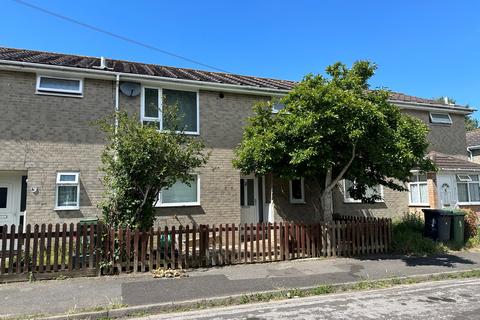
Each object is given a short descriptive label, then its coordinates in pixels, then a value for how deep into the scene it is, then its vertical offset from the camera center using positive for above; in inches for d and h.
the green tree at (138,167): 321.1 +33.0
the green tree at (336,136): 343.3 +64.7
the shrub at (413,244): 410.9 -48.4
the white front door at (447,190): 576.1 +17.3
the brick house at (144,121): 416.2 +67.6
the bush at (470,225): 481.1 -31.8
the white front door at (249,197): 533.3 +9.0
